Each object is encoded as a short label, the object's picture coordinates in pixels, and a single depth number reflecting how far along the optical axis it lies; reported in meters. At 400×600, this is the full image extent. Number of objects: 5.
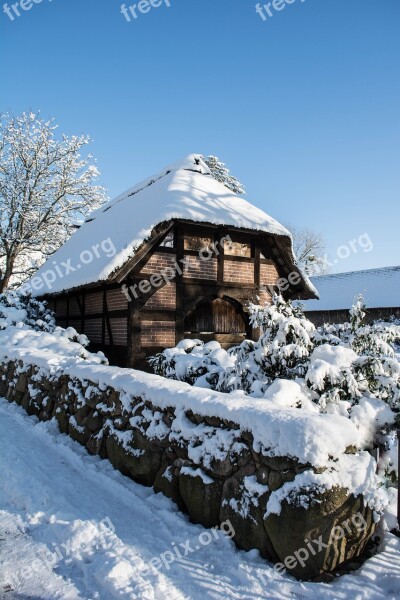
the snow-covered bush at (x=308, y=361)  3.94
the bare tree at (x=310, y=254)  44.81
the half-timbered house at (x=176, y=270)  8.98
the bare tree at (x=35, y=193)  21.67
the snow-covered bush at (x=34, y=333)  7.57
